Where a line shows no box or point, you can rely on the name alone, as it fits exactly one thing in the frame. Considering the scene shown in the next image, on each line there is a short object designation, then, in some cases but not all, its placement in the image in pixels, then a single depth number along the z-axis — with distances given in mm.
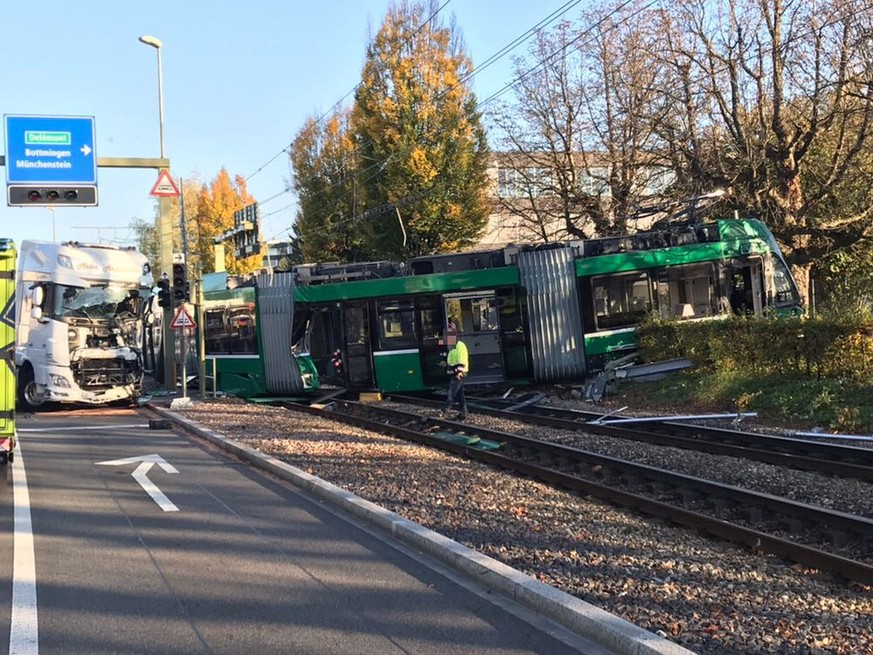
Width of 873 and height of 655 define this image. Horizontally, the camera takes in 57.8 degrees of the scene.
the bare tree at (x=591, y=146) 25266
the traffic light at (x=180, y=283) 19891
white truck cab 18422
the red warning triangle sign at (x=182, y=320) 18766
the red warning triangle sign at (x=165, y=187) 21094
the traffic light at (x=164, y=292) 21547
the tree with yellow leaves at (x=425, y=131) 34844
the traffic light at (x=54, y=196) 19484
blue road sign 19406
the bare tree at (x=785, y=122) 19734
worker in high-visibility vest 15156
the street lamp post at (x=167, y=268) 23234
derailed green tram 18141
